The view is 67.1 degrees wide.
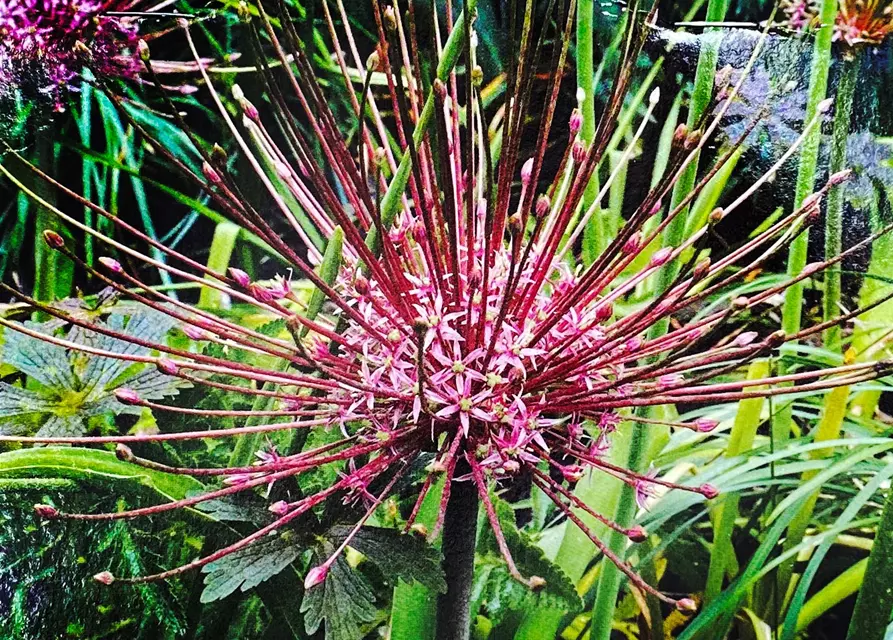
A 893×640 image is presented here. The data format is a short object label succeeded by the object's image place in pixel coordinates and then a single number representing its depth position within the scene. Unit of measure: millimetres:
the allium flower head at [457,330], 426
